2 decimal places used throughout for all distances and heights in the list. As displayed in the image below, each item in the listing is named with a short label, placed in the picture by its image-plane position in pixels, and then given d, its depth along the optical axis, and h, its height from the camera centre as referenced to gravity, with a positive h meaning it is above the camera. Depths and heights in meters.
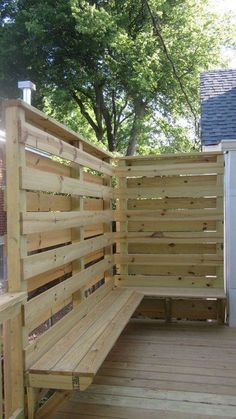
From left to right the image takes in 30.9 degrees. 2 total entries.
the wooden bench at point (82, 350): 2.50 -0.94
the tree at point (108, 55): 13.66 +5.29
